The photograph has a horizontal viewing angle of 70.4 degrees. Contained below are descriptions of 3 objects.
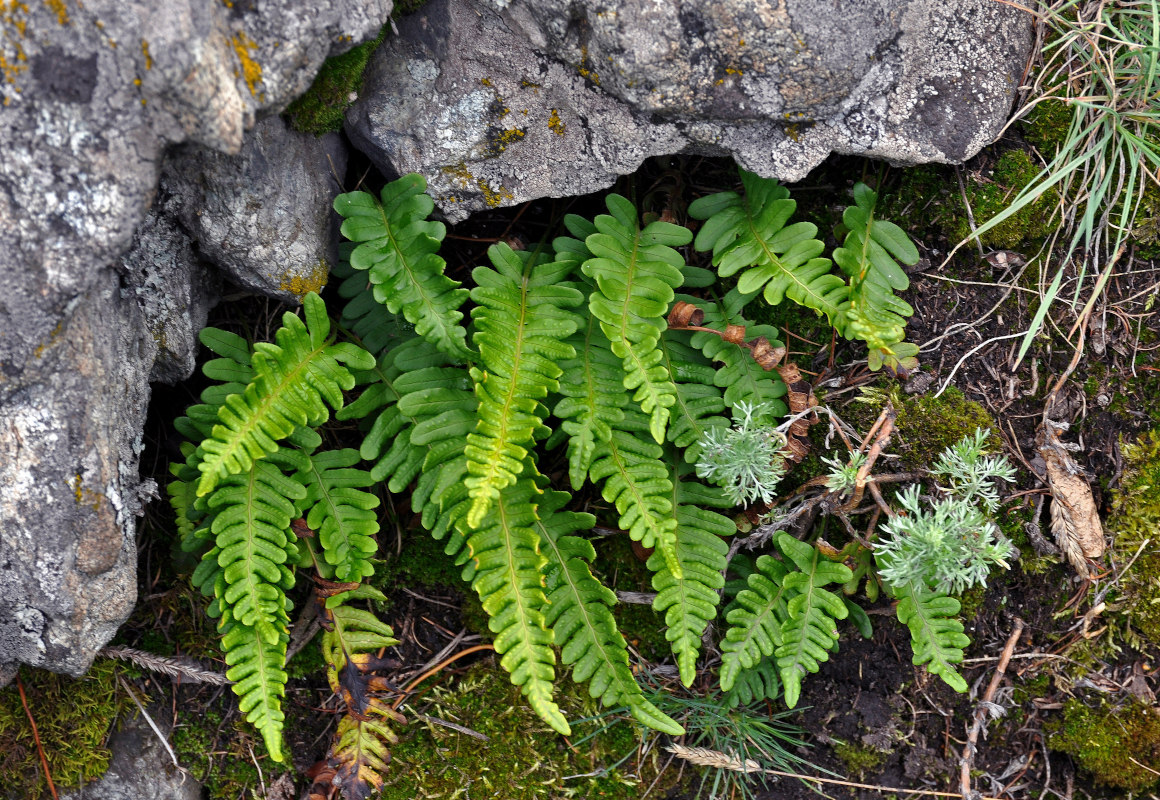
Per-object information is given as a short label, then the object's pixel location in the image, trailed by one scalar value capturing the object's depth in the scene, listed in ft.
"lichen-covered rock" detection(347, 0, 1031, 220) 9.53
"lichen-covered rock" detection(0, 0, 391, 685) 7.47
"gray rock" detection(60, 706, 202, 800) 10.98
